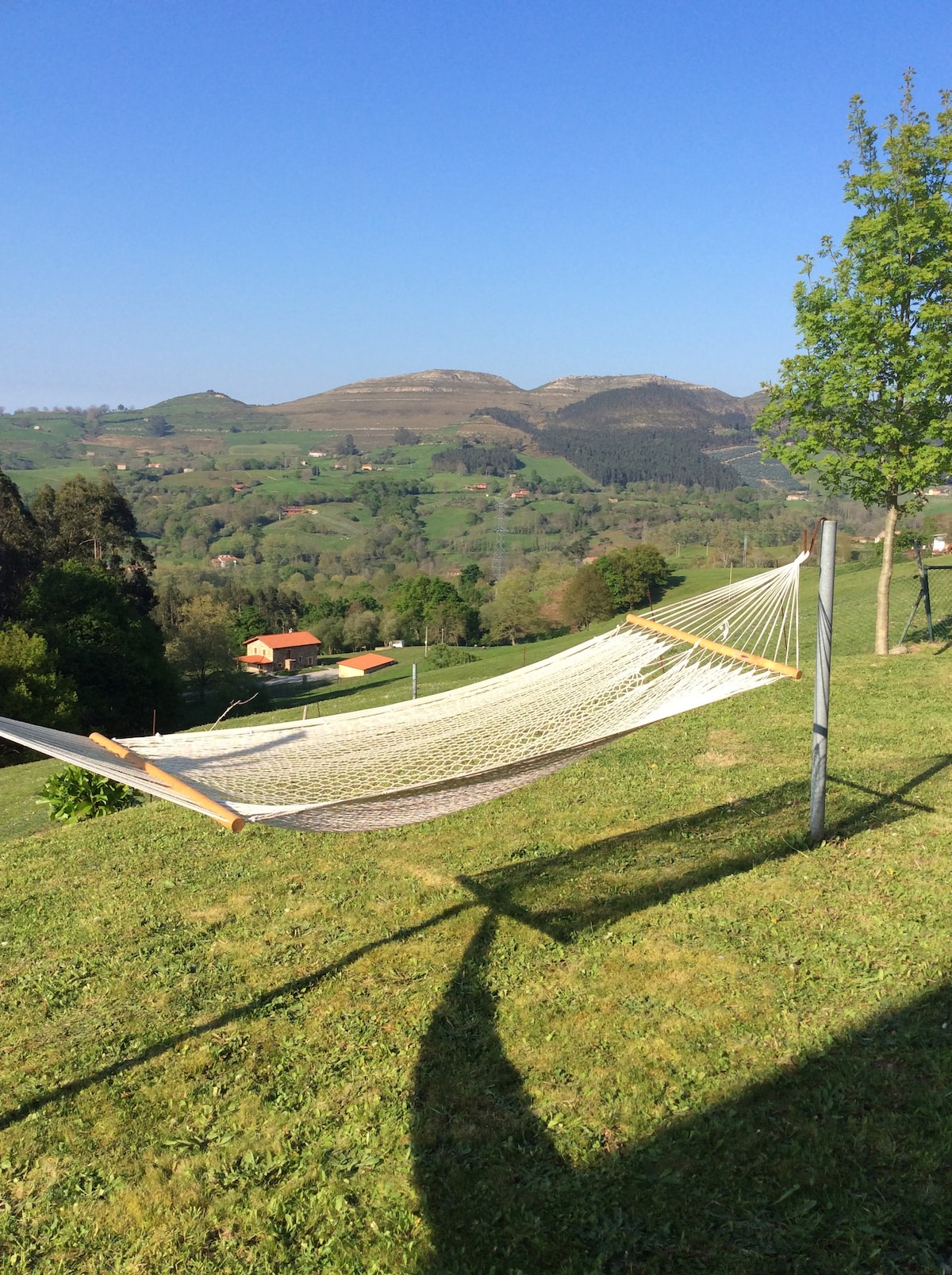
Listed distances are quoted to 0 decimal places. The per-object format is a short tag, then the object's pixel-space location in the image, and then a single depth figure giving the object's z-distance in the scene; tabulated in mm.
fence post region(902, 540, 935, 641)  9414
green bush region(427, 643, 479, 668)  33906
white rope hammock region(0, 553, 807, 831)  3430
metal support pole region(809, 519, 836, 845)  4586
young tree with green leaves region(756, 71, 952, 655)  8625
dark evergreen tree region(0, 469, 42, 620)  24188
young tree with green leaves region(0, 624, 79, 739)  17984
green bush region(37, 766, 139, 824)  7332
